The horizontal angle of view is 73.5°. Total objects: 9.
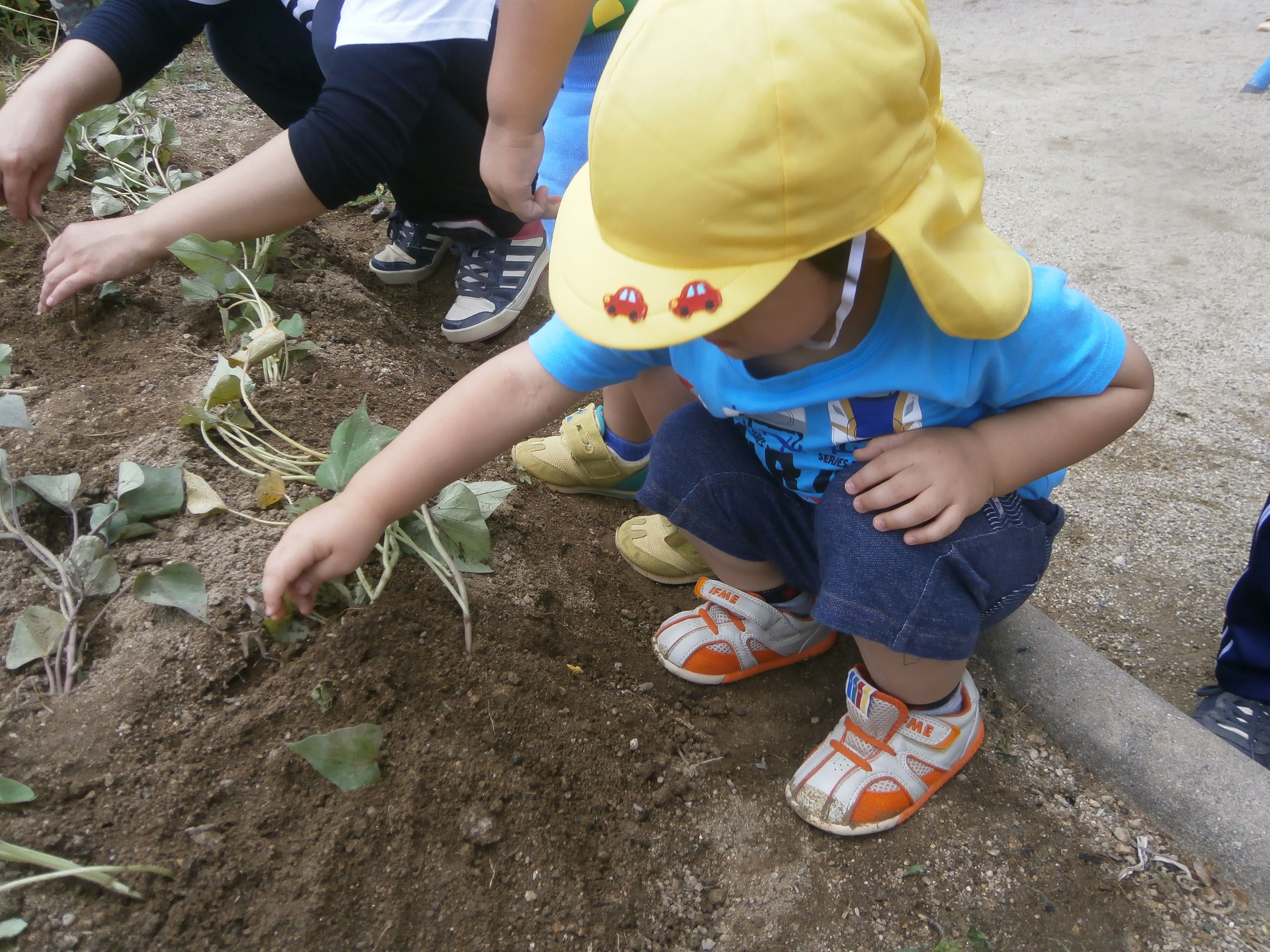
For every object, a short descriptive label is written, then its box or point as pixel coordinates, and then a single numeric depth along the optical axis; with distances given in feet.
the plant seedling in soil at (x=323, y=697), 3.57
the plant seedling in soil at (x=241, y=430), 4.61
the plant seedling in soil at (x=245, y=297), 5.23
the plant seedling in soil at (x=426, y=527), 4.00
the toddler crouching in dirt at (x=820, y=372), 2.32
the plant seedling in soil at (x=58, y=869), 2.76
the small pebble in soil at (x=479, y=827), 3.41
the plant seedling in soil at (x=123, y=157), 7.22
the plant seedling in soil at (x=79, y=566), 3.55
